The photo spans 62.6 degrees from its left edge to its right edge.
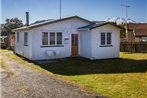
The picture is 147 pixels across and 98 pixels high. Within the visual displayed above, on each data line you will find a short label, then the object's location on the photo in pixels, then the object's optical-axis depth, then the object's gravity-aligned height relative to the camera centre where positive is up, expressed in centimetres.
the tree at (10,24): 3711 +722
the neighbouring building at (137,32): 2401 +294
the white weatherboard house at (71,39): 991 +60
